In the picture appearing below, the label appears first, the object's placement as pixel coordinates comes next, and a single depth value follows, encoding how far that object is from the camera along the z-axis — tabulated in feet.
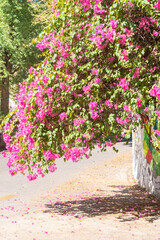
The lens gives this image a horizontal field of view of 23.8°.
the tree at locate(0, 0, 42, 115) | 89.35
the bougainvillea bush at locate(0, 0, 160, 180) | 23.16
